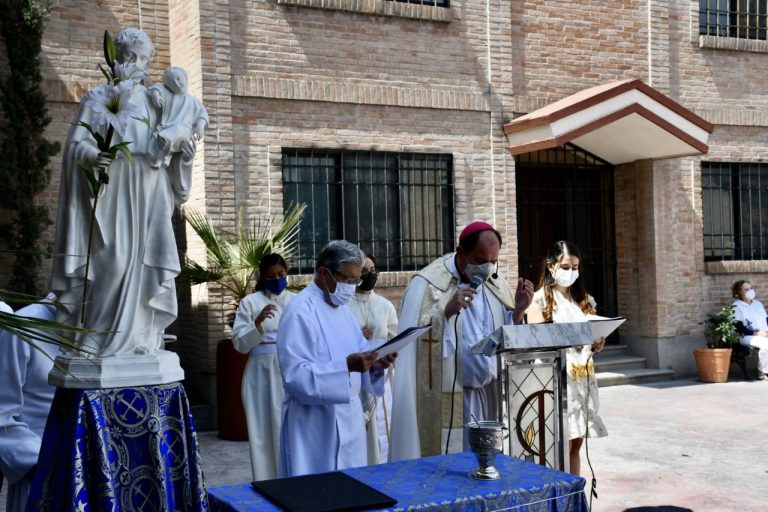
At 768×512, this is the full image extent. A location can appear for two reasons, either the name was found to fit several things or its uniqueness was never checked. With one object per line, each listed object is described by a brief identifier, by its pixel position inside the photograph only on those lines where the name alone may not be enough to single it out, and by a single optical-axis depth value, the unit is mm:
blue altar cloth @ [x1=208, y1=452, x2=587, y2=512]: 3436
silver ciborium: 3715
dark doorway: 13570
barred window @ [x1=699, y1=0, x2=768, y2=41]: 14266
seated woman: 13156
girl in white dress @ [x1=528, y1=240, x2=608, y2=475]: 6277
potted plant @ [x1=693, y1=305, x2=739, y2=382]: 13039
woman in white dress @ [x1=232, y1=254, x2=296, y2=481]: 6879
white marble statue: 3980
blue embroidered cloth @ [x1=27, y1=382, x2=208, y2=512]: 3553
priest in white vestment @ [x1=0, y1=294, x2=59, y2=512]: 3633
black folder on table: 3312
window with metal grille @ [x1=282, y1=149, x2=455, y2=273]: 11086
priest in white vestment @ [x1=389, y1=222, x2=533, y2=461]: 5180
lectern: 4473
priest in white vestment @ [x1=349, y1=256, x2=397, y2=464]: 6602
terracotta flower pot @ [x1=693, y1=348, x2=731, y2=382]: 13008
